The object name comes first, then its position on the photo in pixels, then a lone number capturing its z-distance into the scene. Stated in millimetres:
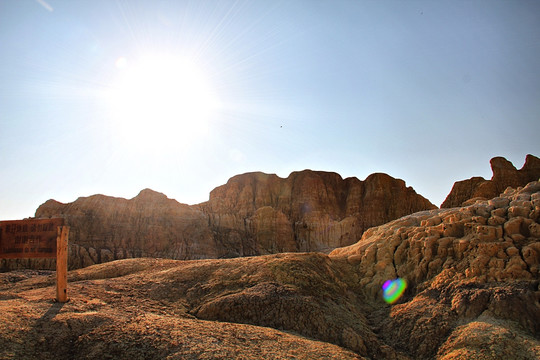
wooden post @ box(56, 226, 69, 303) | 9031
